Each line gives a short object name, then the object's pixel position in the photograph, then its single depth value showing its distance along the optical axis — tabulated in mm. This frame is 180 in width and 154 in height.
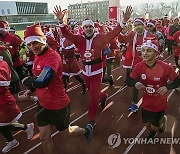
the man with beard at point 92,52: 4852
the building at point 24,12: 85438
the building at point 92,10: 87500
